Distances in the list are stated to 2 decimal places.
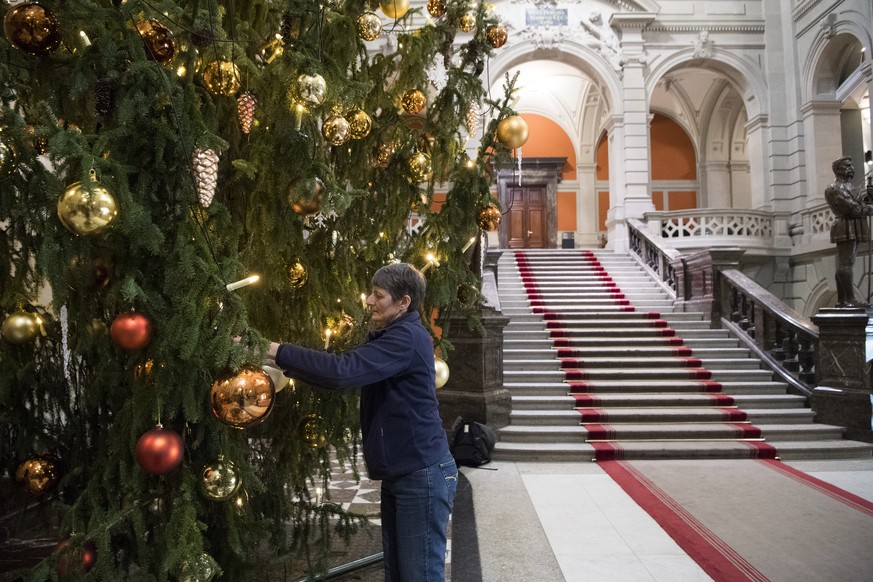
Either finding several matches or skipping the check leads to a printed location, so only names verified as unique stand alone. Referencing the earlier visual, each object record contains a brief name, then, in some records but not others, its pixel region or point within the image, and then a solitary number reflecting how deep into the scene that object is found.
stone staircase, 6.39
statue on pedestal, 6.93
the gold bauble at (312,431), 2.79
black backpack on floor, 5.88
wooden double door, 20.27
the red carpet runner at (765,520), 3.41
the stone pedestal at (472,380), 6.59
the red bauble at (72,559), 2.00
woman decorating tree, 2.06
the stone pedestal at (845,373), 6.58
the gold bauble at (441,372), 3.51
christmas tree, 1.88
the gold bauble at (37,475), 2.35
